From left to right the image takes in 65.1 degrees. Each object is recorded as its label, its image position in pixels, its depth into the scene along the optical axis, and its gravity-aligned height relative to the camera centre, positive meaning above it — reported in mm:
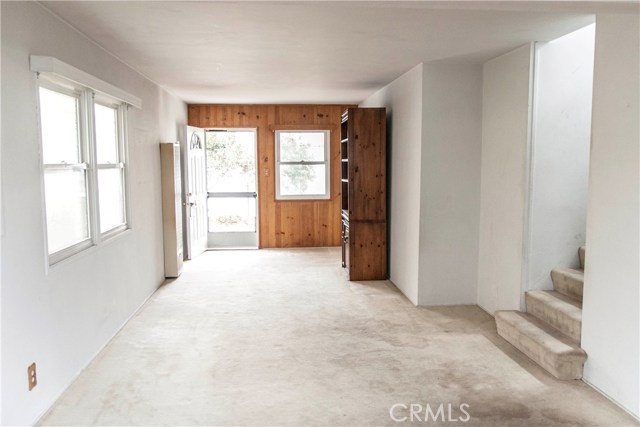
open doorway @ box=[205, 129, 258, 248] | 8500 -351
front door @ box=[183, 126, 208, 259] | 7320 -397
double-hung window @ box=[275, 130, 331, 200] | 8453 +36
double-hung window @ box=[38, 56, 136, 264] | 3150 +31
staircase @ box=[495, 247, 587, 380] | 3254 -1190
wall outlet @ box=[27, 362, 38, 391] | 2666 -1111
